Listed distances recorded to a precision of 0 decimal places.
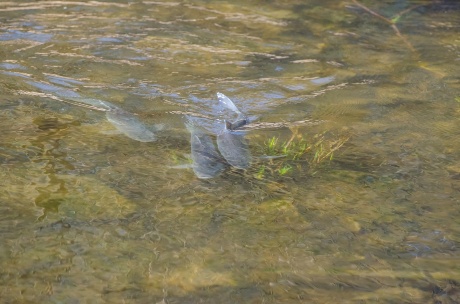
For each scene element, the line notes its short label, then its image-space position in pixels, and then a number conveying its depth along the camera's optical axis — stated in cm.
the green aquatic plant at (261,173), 880
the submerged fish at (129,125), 964
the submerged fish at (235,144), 905
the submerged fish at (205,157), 873
